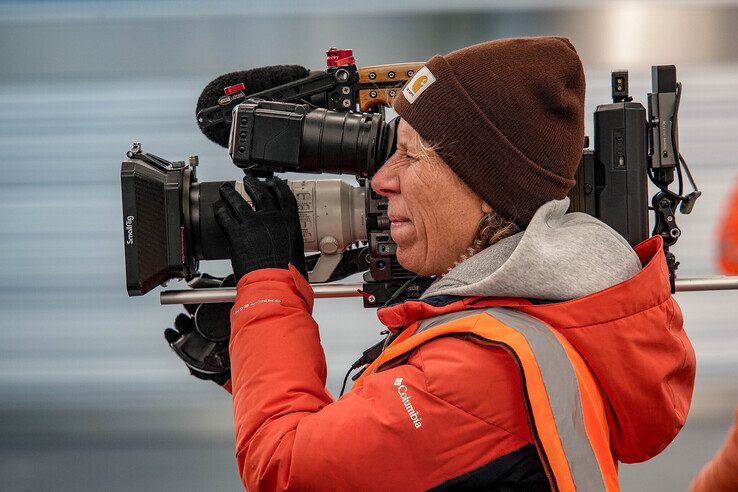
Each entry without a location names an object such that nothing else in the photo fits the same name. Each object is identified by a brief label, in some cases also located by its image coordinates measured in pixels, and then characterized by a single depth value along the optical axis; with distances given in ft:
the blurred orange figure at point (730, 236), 15.13
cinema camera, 14.18
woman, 13.24
